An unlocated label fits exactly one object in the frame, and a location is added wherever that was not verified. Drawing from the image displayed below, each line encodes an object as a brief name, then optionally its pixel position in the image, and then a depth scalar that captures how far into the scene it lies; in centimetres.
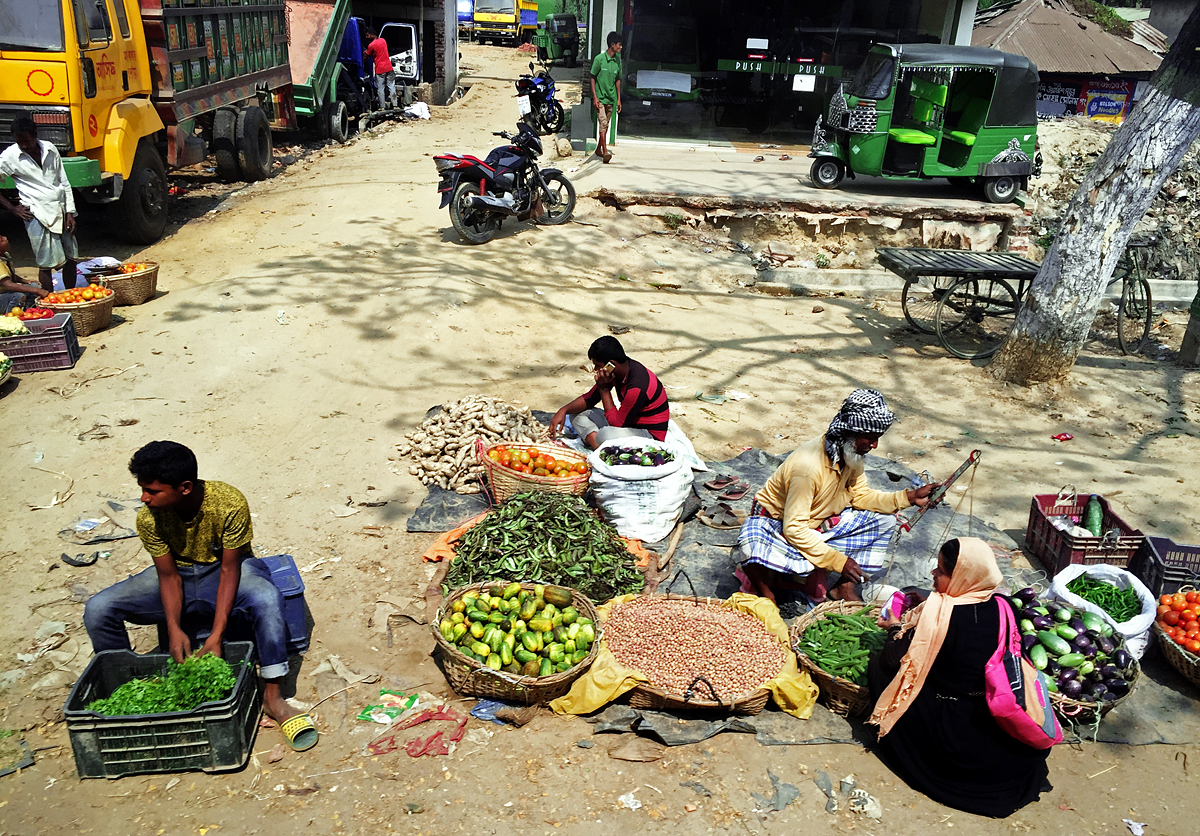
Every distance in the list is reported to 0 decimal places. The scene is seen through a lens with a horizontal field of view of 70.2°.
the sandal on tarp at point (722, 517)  543
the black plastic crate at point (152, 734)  326
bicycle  931
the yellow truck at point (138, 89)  803
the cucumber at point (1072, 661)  395
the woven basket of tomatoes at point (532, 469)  512
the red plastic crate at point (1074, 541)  488
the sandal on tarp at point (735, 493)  566
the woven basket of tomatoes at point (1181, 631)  418
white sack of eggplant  498
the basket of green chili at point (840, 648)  387
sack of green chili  425
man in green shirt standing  1354
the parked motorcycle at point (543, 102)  1712
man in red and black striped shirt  537
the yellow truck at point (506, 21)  3422
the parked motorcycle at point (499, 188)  1000
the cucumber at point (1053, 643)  399
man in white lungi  737
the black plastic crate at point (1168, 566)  468
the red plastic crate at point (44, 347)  674
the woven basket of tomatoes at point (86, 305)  724
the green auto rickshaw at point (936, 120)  1152
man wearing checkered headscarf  413
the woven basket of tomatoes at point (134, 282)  794
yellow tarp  383
